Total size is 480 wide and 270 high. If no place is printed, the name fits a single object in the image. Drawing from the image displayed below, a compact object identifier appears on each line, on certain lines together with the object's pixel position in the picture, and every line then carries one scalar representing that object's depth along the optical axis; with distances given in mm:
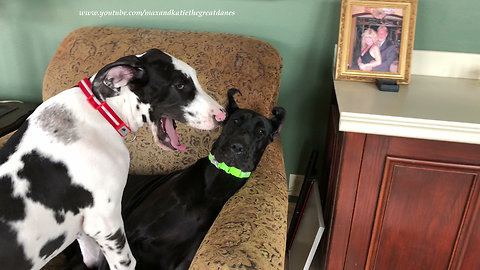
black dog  1247
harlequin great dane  964
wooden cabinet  1292
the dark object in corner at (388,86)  1520
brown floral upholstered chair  1523
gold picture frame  1589
